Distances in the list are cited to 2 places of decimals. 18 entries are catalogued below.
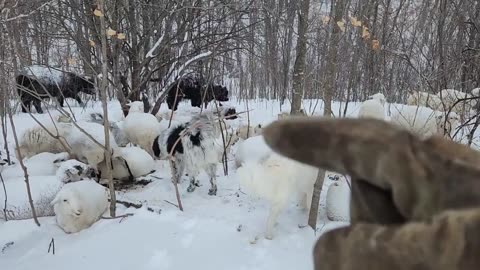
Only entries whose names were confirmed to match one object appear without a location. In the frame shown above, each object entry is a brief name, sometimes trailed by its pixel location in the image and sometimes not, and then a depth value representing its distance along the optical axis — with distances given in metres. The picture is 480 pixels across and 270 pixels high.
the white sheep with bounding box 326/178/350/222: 4.33
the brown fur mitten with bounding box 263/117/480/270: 0.64
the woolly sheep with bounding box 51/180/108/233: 4.12
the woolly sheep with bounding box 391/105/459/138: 6.75
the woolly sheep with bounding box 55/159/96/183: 5.13
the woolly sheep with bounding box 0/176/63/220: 4.67
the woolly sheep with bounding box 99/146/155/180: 5.88
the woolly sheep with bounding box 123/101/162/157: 7.22
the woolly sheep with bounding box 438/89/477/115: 7.60
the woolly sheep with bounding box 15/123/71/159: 6.71
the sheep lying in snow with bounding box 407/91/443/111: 7.74
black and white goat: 5.26
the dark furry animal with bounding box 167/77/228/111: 11.95
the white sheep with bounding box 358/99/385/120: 5.98
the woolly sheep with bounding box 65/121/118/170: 5.86
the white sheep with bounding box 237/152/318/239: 3.81
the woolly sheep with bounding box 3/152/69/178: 5.75
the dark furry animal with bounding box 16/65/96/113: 10.85
